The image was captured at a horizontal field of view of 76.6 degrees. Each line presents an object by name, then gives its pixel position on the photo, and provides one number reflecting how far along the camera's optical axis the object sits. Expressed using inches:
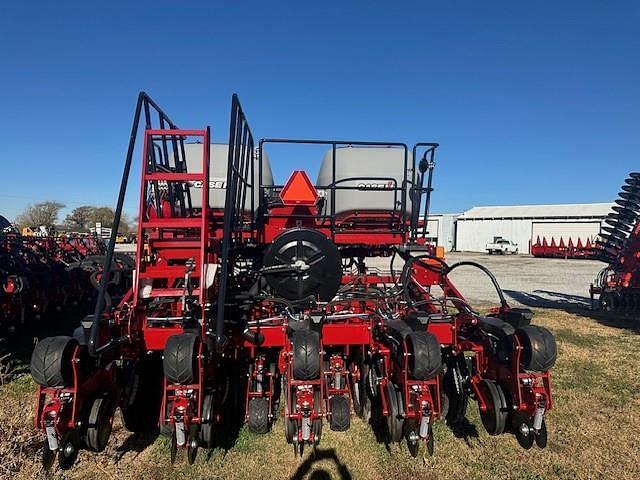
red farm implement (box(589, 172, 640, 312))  402.3
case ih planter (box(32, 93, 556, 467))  124.3
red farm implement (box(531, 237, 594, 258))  1354.6
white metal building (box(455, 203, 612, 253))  1723.7
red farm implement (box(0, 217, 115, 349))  307.4
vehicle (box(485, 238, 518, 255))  1804.6
